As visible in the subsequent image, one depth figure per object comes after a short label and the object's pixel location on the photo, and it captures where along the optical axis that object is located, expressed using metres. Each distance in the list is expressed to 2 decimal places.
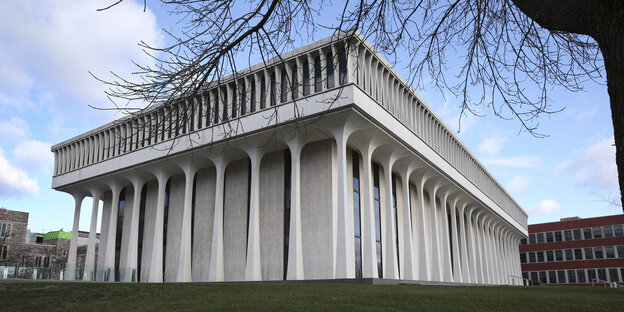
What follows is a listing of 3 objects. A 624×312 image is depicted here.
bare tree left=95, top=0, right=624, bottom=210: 4.45
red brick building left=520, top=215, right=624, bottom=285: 71.56
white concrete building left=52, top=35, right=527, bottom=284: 27.78
